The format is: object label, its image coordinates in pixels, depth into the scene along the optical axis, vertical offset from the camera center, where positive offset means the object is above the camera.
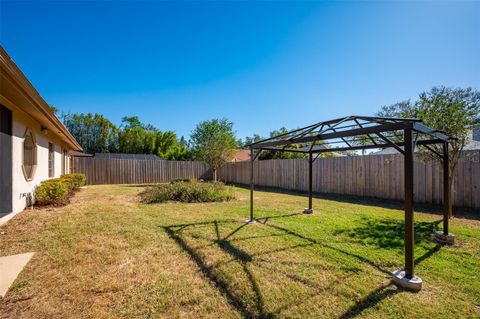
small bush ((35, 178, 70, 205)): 6.14 -0.85
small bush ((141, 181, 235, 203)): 7.84 -1.15
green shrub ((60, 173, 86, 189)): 9.20 -0.84
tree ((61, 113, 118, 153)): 26.67 +3.47
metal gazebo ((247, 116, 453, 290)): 2.37 +0.31
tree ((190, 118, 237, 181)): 14.66 +1.26
